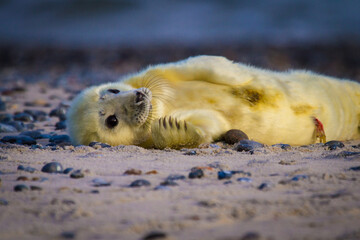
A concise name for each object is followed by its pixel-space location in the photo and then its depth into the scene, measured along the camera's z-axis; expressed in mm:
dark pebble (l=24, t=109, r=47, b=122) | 11531
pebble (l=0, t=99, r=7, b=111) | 12745
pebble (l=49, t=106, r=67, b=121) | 11965
